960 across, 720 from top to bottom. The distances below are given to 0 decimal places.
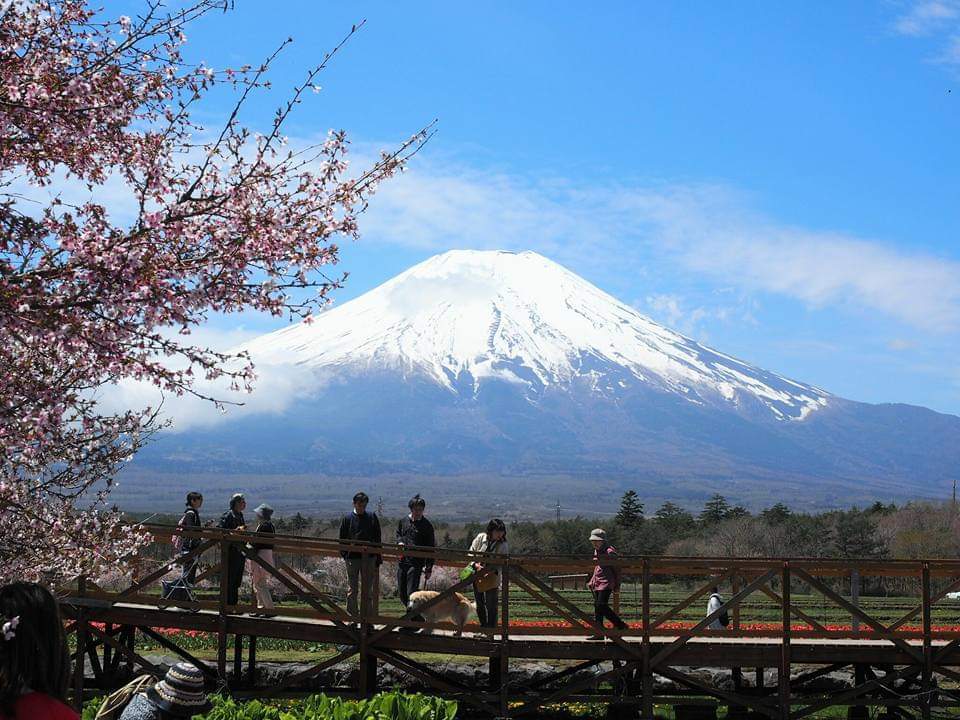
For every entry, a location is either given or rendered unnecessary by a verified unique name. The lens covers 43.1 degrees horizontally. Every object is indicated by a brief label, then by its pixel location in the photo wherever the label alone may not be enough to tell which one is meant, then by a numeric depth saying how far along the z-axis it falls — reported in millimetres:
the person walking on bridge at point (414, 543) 15289
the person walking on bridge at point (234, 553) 14422
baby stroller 14523
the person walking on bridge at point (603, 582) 14664
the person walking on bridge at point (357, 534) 14766
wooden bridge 14375
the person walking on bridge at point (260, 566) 14680
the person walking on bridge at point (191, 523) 14797
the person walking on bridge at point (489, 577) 14602
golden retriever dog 14570
